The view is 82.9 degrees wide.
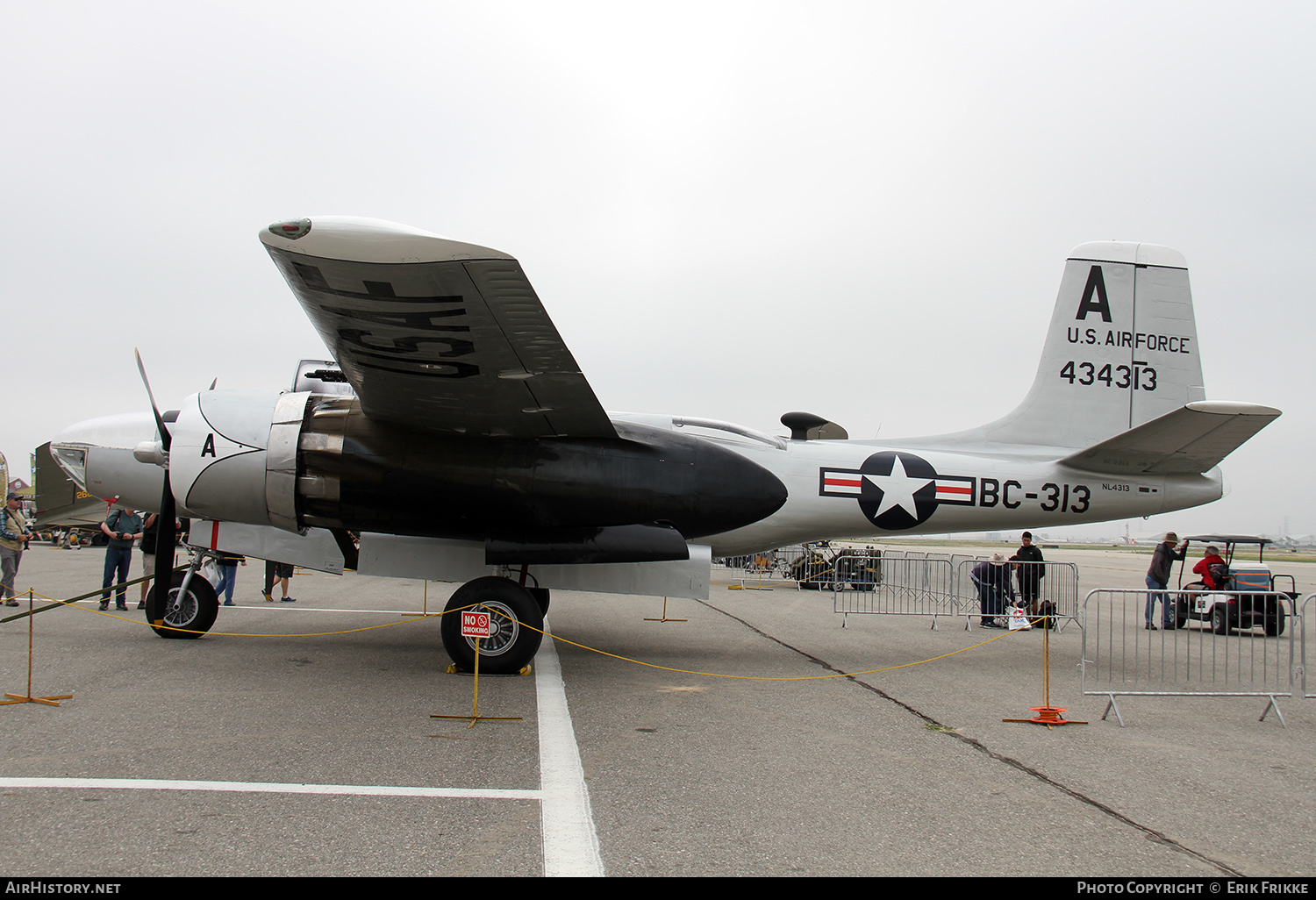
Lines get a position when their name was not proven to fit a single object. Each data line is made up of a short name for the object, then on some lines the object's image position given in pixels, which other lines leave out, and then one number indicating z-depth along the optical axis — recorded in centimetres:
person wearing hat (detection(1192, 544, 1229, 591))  1240
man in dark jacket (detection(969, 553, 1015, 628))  1229
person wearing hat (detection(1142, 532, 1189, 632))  1305
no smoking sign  619
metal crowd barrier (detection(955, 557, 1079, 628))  1209
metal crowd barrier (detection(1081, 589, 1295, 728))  705
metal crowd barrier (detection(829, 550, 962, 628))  1365
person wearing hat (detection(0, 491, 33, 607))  1095
